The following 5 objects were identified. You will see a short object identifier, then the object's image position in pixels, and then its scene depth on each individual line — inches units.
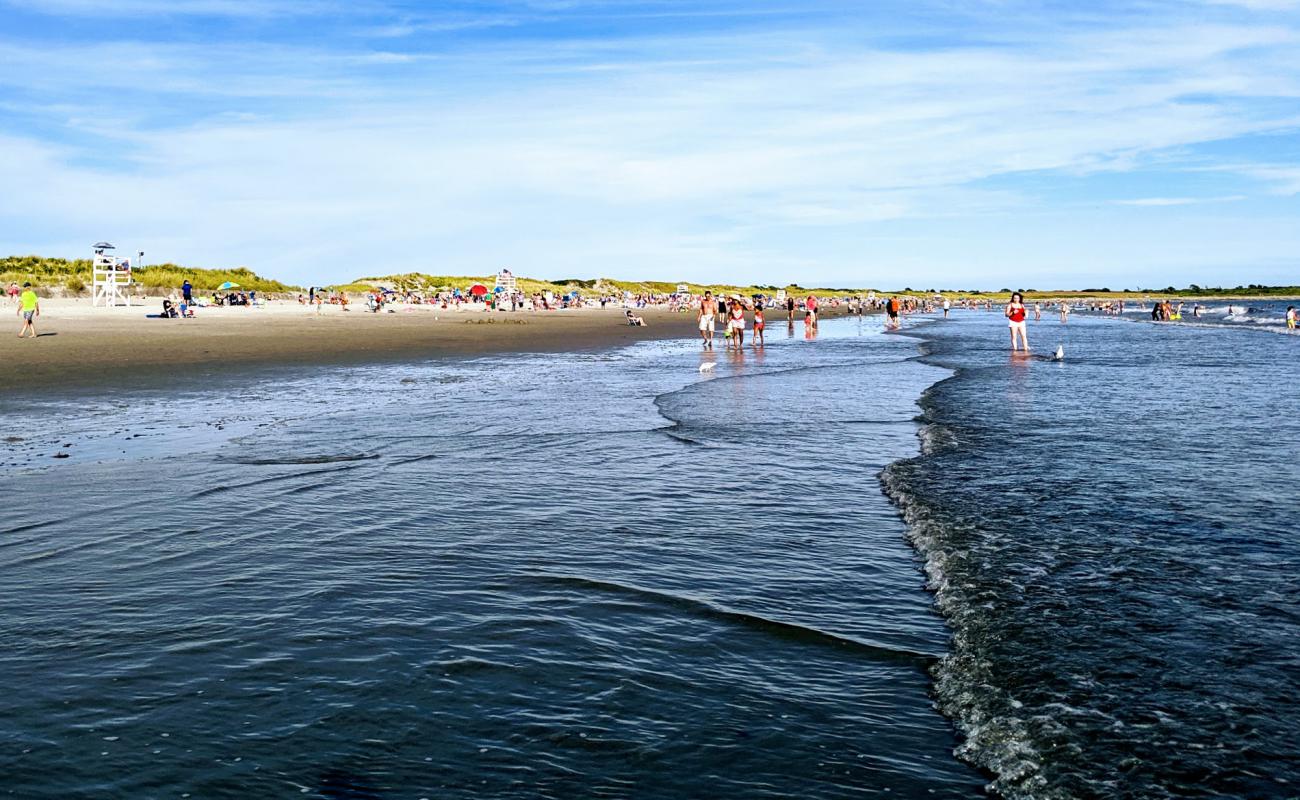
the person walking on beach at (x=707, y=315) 1596.9
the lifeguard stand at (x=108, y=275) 2207.2
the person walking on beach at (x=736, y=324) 1657.2
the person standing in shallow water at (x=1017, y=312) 1535.4
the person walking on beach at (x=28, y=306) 1395.8
